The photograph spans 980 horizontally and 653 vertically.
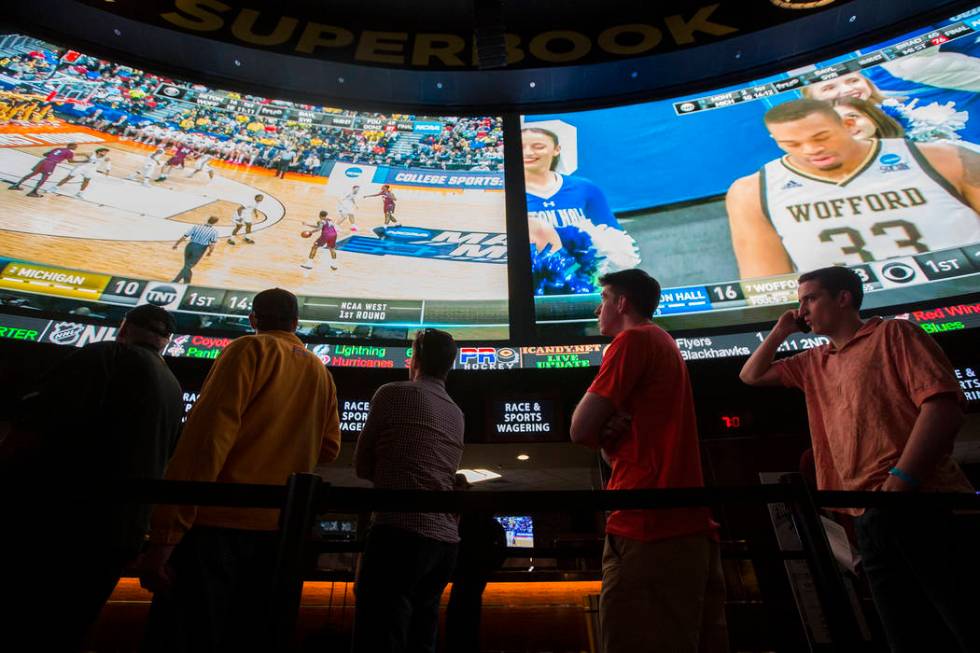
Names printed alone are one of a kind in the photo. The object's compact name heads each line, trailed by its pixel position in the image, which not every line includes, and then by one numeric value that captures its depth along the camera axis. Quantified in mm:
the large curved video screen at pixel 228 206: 4945
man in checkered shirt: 1419
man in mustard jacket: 1313
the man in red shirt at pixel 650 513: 1130
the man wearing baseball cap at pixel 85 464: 1240
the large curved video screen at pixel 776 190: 4965
